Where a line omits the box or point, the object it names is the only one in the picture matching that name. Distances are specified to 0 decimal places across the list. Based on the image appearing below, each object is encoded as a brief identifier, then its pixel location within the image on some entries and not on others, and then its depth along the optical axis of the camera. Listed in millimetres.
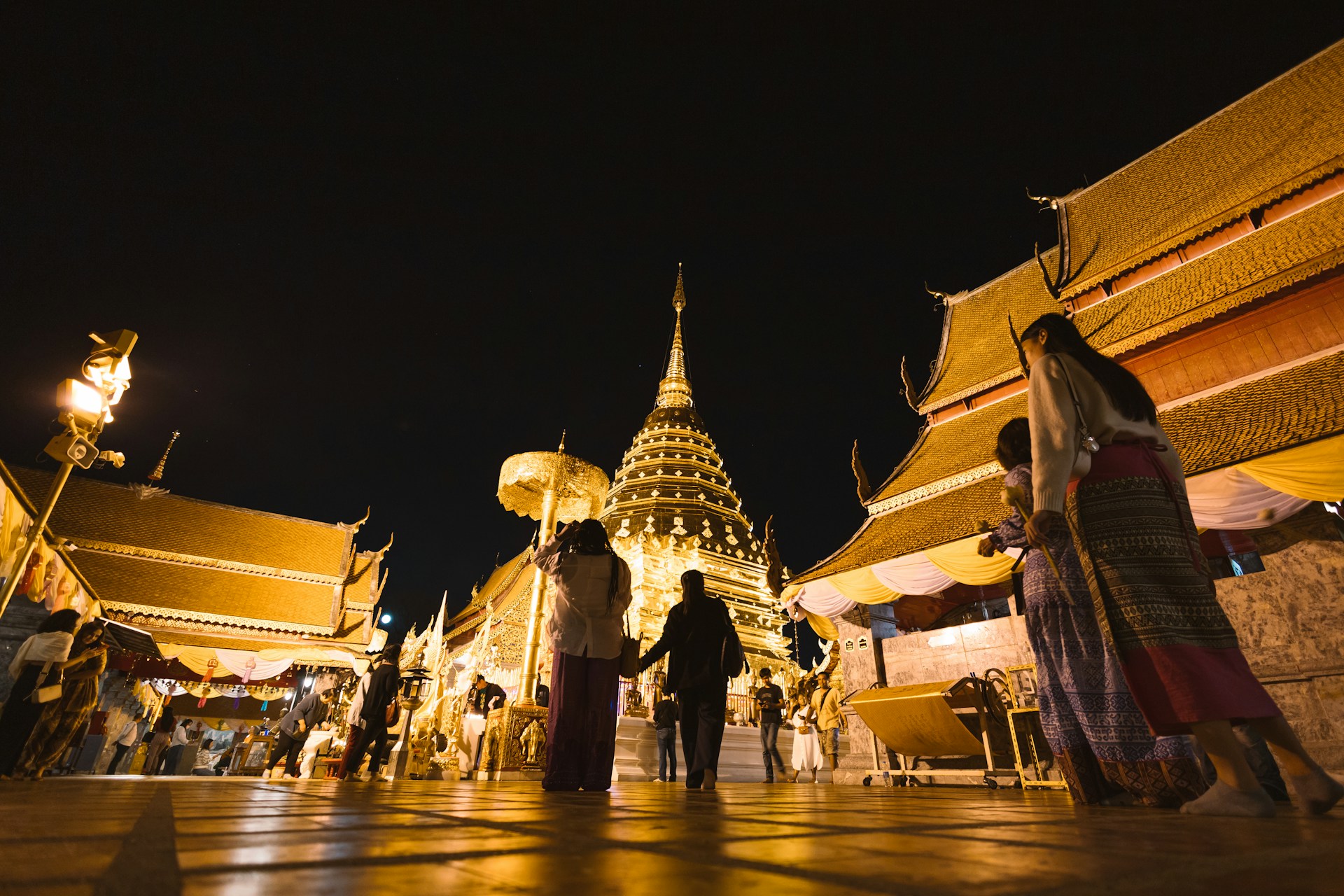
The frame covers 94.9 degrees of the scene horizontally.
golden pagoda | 21062
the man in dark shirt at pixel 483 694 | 9078
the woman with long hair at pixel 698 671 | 4236
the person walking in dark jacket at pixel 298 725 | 8820
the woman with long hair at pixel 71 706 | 5488
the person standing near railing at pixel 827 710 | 9211
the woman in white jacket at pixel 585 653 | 4094
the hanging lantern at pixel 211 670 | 17047
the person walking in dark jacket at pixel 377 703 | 6301
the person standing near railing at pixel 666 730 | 8453
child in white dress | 9438
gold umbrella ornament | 7648
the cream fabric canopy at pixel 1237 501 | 4574
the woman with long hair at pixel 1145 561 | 1869
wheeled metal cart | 5949
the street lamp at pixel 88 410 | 5508
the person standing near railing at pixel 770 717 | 8773
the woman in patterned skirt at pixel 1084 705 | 2480
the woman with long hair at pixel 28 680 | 5242
